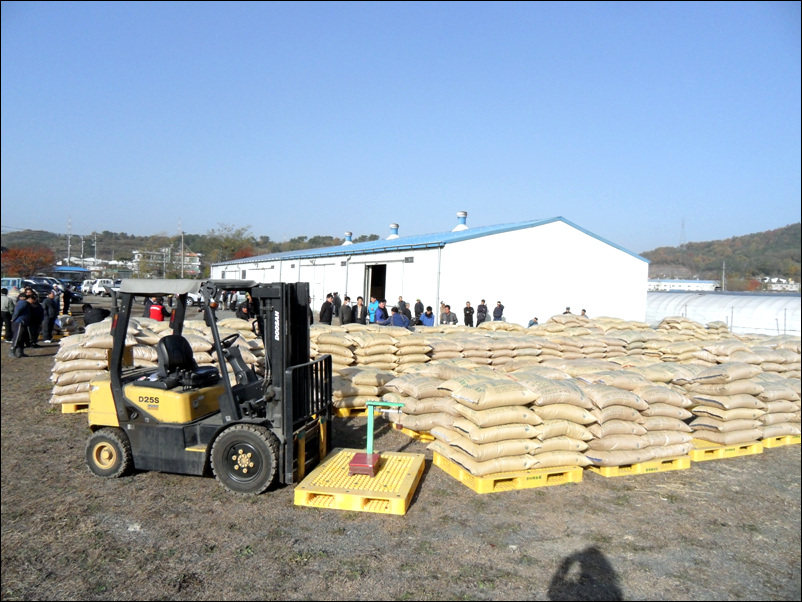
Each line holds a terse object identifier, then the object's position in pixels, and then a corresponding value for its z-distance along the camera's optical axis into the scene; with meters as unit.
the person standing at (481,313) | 18.19
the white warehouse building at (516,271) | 19.41
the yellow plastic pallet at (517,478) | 5.79
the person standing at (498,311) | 18.59
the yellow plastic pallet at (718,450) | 7.19
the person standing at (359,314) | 18.50
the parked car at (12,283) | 31.56
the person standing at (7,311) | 12.88
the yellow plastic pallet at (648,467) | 6.41
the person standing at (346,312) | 16.96
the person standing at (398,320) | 14.98
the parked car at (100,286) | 42.78
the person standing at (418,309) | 18.87
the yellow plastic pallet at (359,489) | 5.15
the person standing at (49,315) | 15.42
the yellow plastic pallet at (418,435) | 7.69
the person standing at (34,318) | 11.38
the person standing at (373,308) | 17.65
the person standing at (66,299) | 18.11
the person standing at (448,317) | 17.36
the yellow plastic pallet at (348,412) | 8.91
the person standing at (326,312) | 17.52
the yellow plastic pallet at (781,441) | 7.89
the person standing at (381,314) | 17.22
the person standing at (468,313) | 18.12
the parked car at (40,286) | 29.28
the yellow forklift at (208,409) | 5.44
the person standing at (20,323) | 10.32
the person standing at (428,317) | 16.88
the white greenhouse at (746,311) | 18.52
